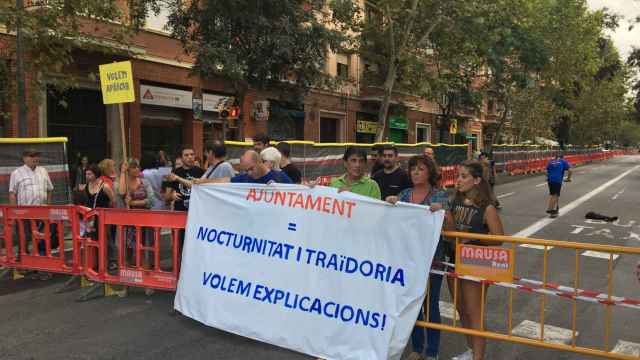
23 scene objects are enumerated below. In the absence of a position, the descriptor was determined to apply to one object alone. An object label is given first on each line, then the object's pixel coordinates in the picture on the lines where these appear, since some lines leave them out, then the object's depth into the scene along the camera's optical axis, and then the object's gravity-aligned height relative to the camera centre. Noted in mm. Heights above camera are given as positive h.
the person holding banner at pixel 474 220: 4152 -593
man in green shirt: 4957 -320
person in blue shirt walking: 13500 -911
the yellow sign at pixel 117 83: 8039 +939
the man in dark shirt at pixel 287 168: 7246 -326
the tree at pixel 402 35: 20531 +4907
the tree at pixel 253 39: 13875 +2883
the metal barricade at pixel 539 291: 3682 -1066
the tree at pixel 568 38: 33844 +7076
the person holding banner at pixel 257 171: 5359 -276
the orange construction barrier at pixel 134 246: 5770 -1175
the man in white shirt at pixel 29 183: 7777 -594
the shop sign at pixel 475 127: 48853 +1722
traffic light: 15172 +912
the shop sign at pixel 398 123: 34188 +1446
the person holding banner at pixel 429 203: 4285 -469
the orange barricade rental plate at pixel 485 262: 3898 -875
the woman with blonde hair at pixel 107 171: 7355 -386
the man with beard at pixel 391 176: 5988 -365
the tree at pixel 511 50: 22219 +4712
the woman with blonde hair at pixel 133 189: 7664 -658
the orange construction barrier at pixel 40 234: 6406 -1180
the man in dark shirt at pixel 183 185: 7301 -568
